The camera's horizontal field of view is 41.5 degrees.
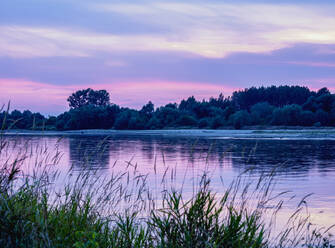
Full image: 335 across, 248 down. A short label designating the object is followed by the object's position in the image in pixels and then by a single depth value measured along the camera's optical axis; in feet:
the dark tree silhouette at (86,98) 473.67
